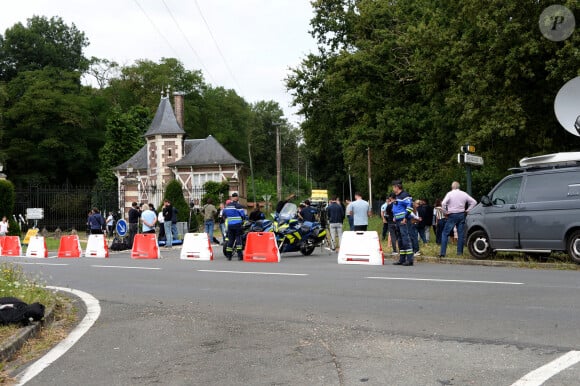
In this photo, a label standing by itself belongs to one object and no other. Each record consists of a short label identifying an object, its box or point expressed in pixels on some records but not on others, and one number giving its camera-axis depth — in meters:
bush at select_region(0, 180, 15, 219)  32.84
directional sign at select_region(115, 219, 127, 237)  25.86
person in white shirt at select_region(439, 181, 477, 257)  16.91
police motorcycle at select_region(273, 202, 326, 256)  20.03
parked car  14.72
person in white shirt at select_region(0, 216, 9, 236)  31.27
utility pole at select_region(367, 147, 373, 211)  38.73
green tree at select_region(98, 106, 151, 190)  72.75
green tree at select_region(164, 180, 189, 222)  38.16
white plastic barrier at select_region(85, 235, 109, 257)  23.02
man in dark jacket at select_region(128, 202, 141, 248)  27.17
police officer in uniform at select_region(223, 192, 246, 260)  18.66
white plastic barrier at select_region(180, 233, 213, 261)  20.03
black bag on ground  7.72
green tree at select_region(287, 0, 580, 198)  22.14
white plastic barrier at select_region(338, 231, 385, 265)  16.62
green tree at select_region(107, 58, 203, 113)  80.88
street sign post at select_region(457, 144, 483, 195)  17.77
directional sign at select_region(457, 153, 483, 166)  17.72
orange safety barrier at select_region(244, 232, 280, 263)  18.09
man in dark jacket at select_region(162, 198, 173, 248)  26.02
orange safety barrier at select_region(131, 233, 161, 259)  21.31
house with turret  61.59
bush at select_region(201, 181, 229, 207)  57.00
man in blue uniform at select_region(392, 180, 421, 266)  15.67
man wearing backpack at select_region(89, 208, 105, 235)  26.77
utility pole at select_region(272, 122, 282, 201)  48.50
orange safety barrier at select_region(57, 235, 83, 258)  23.52
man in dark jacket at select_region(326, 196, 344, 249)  21.80
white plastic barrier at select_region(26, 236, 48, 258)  23.86
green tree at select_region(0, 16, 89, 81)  72.88
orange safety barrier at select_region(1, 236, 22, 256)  25.55
